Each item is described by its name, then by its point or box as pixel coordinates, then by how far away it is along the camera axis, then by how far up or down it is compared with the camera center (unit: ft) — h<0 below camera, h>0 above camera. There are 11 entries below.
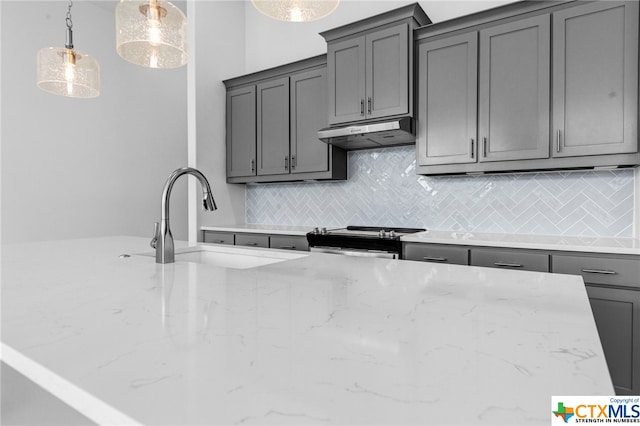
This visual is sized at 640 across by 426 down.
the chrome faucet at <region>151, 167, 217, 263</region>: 4.80 -0.24
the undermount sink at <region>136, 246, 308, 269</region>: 5.86 -0.81
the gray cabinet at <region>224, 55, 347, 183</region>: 11.62 +2.70
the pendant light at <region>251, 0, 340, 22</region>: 5.14 +2.76
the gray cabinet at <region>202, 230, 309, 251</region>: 10.89 -0.99
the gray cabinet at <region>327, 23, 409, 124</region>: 9.70 +3.57
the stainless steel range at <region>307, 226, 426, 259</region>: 8.89 -0.83
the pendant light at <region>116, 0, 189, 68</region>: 5.35 +2.66
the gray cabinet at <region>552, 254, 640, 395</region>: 6.59 -1.75
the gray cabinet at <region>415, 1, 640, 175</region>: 7.48 +2.66
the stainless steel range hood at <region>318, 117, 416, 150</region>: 9.34 +1.94
